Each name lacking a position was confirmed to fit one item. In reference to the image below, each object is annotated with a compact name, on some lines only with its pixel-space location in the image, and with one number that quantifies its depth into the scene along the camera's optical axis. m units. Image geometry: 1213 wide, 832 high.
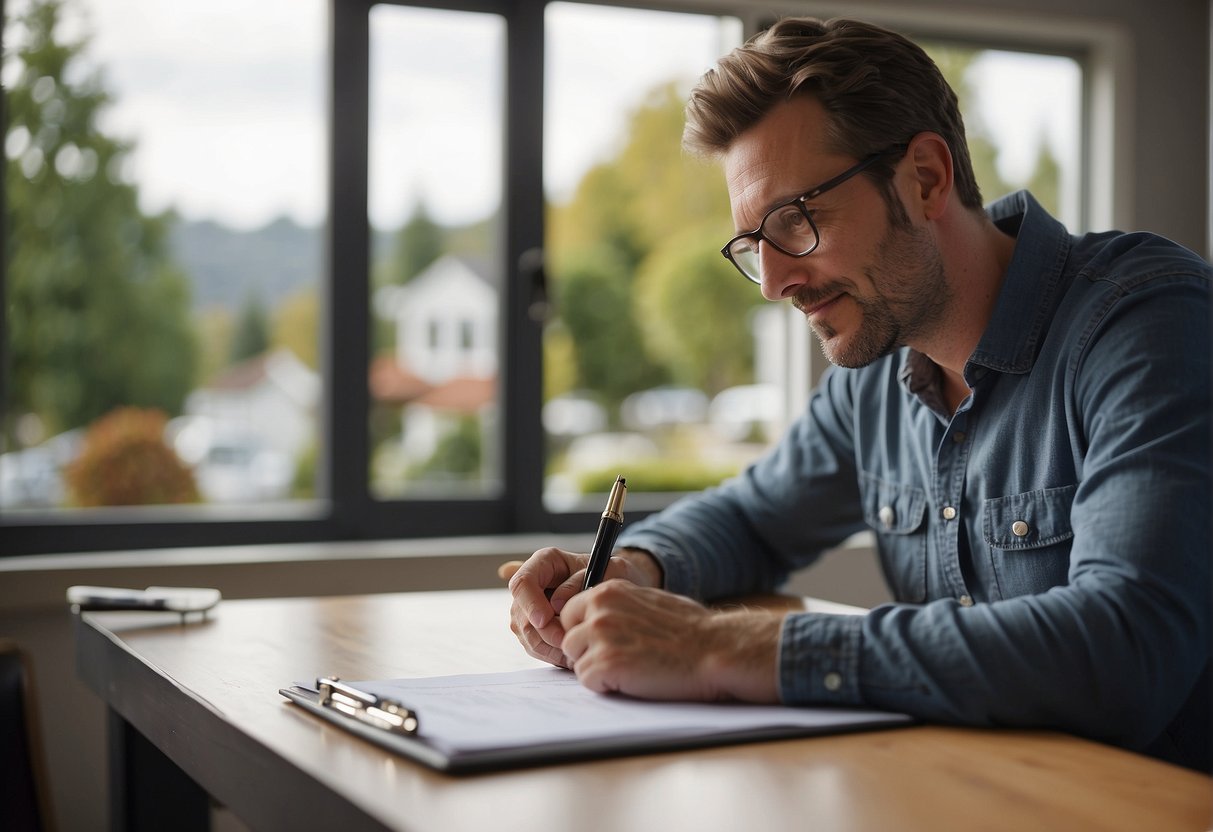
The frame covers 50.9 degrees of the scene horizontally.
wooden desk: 0.75
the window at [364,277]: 2.73
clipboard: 0.86
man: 0.98
